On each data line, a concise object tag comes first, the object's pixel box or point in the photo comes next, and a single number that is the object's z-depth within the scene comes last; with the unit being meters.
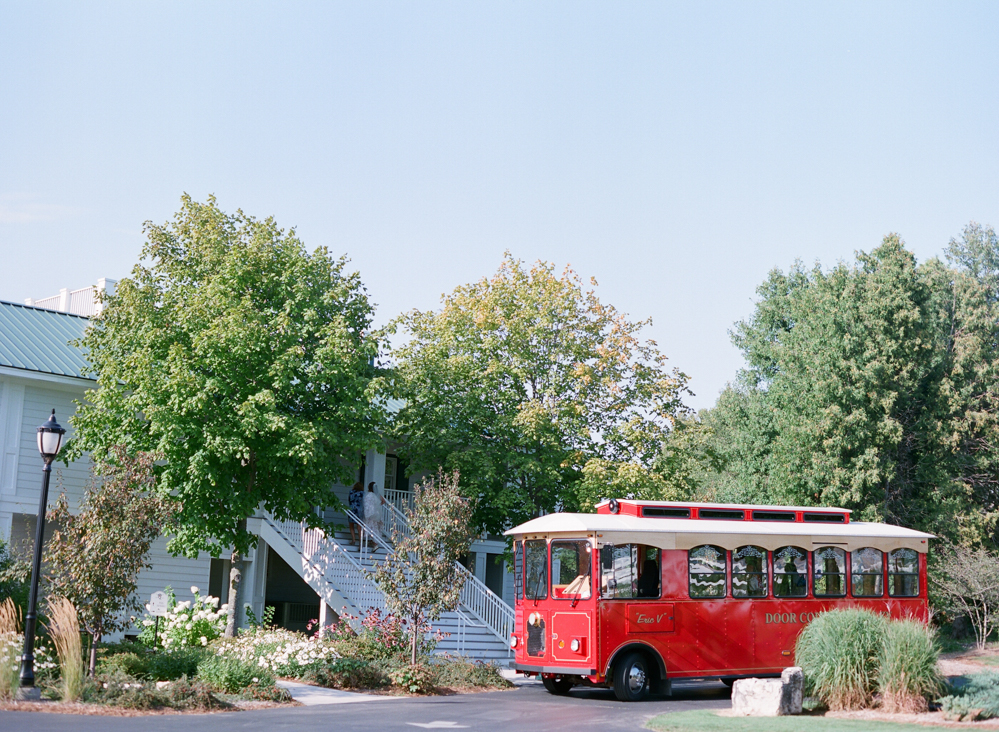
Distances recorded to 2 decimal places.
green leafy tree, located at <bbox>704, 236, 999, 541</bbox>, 32.50
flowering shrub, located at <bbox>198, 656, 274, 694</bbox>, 15.60
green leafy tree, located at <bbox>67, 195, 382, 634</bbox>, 19.83
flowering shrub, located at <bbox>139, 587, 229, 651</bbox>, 20.27
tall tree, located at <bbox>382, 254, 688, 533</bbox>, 25.03
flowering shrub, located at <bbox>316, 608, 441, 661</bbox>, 19.14
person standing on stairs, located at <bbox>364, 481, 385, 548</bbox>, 25.77
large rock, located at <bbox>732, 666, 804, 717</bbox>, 14.05
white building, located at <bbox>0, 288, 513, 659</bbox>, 22.61
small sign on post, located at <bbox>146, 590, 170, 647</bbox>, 19.92
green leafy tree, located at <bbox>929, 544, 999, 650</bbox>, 29.67
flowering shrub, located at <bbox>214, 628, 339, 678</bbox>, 17.70
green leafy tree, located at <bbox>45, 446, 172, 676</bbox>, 14.63
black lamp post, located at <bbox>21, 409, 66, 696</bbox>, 13.65
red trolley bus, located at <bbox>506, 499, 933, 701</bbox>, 17.06
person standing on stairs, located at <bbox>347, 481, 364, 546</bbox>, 25.86
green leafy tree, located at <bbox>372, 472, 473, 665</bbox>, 18.36
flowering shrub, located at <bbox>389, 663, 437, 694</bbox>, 17.66
